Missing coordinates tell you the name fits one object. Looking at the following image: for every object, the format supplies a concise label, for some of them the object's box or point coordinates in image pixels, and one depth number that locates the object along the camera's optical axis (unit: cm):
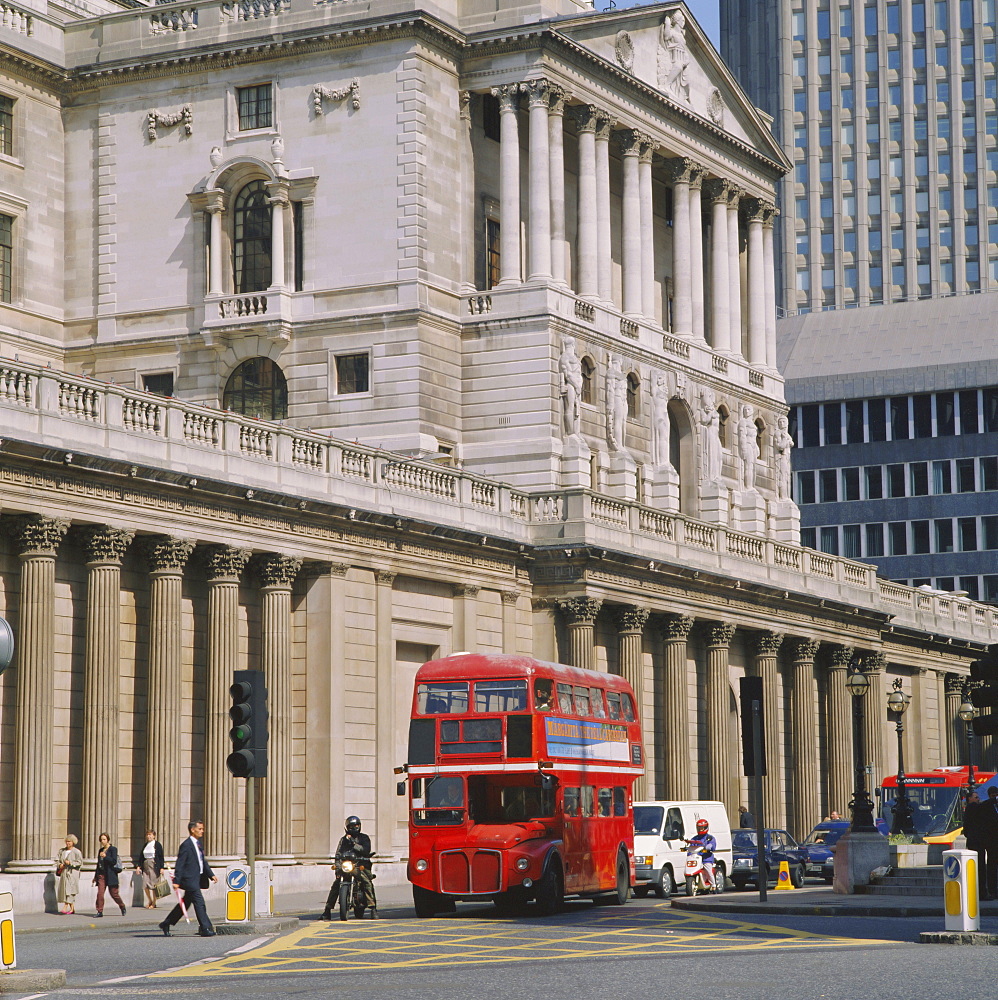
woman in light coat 4259
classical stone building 5241
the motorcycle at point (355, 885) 3819
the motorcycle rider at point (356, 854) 3803
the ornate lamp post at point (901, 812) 5597
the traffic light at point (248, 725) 3344
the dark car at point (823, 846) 5722
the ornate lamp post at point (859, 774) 4488
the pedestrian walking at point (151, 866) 4428
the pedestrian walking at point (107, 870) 4219
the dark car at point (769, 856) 5253
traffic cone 5050
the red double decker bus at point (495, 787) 3944
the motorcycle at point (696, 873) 4806
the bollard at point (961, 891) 2952
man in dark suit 3397
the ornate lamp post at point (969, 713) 5778
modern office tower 15412
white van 4775
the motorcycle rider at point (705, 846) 4838
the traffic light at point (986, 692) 2784
